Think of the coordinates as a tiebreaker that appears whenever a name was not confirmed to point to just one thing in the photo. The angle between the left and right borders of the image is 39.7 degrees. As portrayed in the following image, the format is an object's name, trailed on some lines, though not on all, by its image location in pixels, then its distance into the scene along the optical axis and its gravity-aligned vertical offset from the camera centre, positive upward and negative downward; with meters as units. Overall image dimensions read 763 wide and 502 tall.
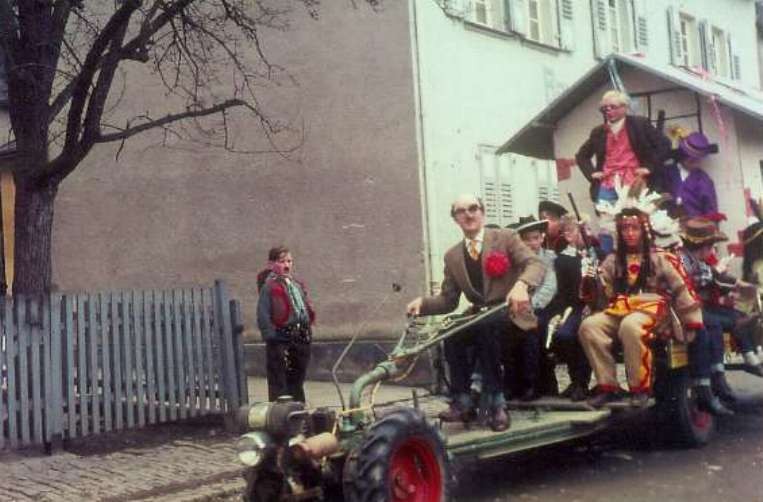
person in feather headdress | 8.04 +0.17
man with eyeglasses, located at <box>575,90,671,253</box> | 10.08 +1.71
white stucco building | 14.67 +3.85
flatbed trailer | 5.77 -0.61
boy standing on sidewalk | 10.29 +0.21
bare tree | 9.74 +2.46
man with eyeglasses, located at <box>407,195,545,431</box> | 7.48 +0.33
